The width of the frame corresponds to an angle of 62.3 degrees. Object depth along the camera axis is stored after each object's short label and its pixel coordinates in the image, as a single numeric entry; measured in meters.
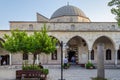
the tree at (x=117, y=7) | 5.32
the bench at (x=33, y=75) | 6.18
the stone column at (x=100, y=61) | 6.38
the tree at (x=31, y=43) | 6.55
